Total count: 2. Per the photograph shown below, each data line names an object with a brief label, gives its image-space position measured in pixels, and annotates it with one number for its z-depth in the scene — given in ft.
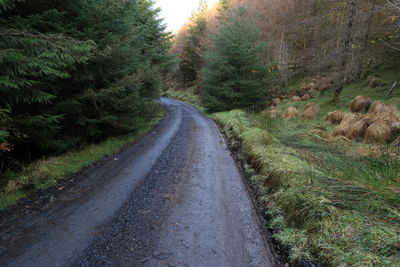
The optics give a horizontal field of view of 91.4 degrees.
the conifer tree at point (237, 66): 46.60
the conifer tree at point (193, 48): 93.35
